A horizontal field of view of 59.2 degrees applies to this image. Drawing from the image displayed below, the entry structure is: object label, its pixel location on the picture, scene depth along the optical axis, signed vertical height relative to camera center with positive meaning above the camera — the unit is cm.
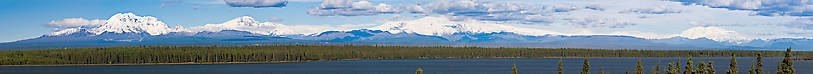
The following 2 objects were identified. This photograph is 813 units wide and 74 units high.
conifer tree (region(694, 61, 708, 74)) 11662 -591
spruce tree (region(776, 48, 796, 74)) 13075 -645
